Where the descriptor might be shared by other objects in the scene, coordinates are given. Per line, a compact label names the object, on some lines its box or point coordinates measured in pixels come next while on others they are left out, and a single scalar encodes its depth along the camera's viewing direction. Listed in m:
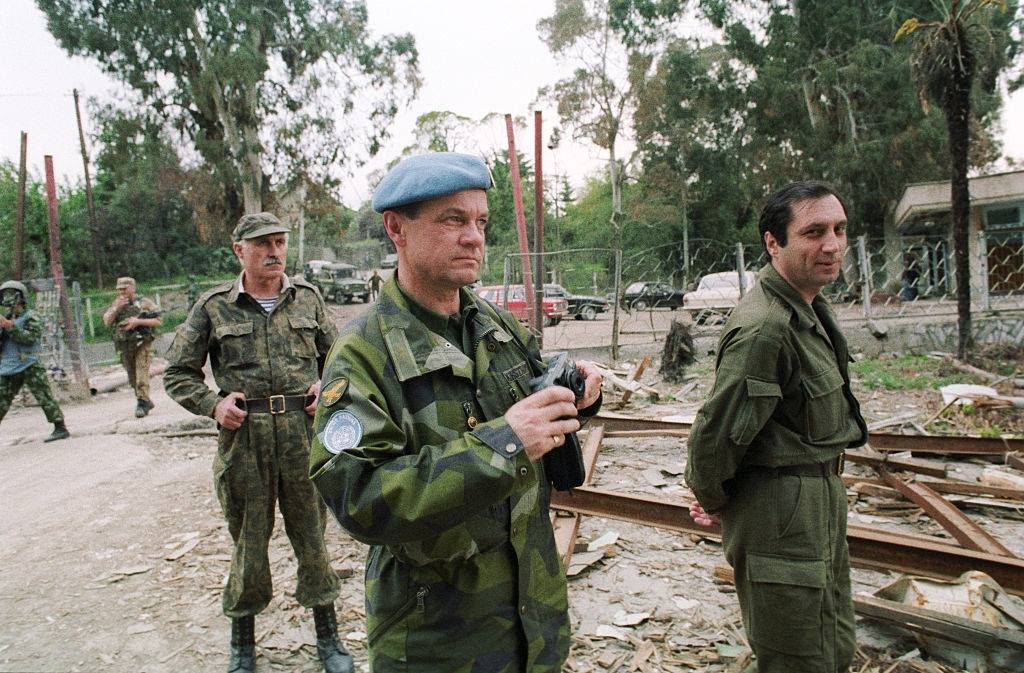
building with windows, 17.83
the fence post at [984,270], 11.08
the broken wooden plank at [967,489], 4.55
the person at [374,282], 27.30
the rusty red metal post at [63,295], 12.15
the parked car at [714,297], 12.85
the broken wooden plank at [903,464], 4.92
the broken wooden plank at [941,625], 2.71
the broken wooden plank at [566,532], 4.03
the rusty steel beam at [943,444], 5.30
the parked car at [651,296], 12.88
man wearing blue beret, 1.33
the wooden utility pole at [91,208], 24.95
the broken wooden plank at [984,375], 8.12
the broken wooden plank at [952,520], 3.53
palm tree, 10.09
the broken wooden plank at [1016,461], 5.04
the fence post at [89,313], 19.06
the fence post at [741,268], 11.24
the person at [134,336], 9.51
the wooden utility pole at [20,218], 14.80
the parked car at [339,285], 29.95
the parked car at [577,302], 17.40
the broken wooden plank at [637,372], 9.01
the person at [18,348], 8.06
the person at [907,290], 14.51
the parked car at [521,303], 12.71
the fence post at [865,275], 11.22
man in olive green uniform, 2.13
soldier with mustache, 3.21
